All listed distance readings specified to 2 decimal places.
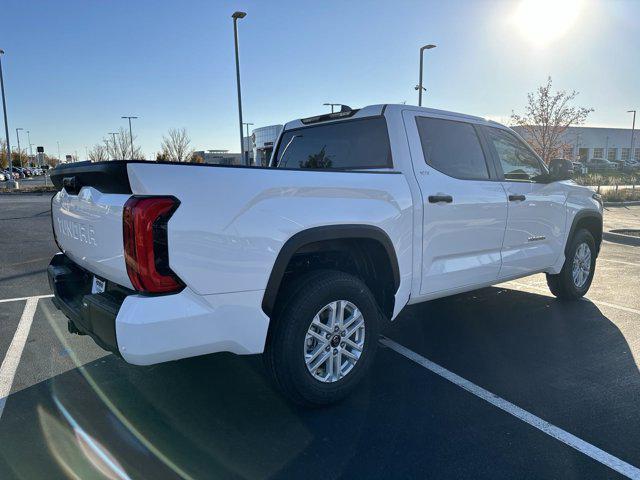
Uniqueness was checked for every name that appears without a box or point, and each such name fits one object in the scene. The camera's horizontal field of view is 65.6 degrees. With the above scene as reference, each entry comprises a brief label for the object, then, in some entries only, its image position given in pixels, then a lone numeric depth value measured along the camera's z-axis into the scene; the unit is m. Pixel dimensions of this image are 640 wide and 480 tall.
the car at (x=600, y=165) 55.79
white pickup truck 2.47
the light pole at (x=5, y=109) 28.02
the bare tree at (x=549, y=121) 22.30
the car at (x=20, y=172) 63.14
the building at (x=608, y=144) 68.38
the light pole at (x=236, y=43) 18.75
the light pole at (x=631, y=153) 65.60
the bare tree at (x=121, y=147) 55.41
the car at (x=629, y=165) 54.44
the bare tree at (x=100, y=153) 57.58
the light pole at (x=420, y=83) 21.91
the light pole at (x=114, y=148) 55.62
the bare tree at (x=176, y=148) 50.60
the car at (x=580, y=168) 38.52
